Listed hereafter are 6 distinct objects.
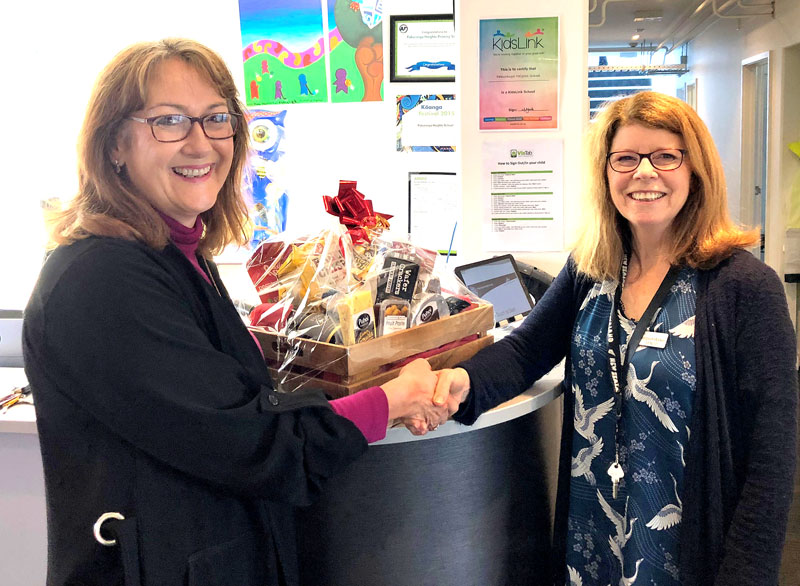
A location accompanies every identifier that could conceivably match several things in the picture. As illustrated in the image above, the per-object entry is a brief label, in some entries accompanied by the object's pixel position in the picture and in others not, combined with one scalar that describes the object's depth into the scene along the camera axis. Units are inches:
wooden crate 56.6
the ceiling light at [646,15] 279.6
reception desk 62.3
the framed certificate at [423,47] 129.6
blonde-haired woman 54.2
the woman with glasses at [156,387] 43.4
